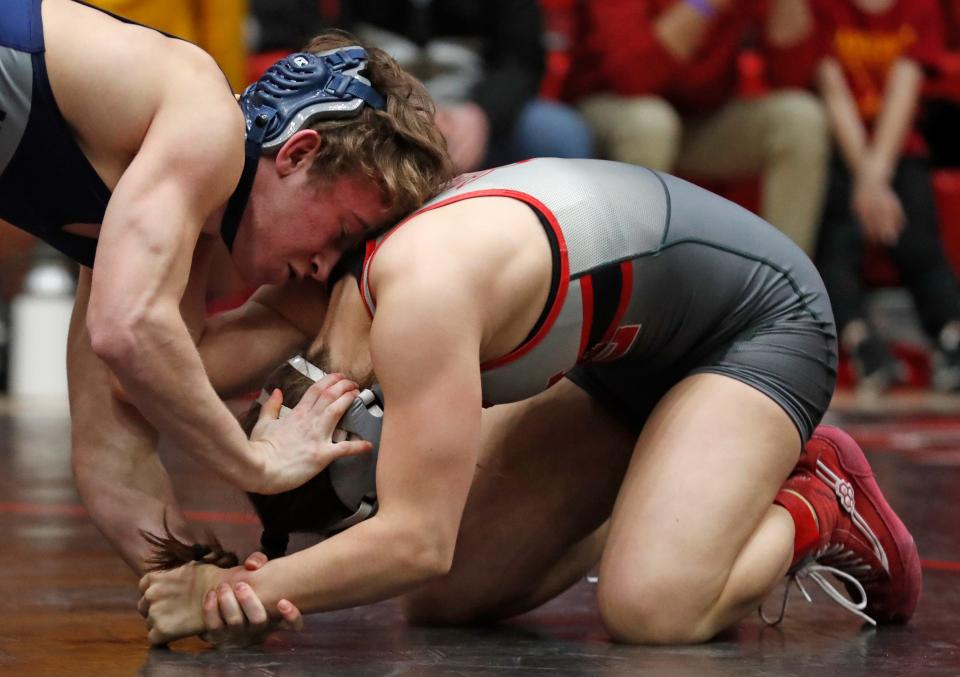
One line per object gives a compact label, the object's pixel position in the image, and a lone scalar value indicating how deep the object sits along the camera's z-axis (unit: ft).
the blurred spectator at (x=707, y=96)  33.58
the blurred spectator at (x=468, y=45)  31.71
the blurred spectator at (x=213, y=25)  26.27
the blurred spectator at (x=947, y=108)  39.65
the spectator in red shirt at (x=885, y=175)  35.86
